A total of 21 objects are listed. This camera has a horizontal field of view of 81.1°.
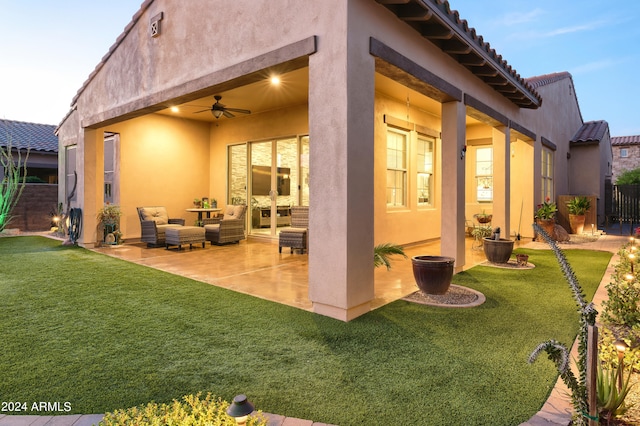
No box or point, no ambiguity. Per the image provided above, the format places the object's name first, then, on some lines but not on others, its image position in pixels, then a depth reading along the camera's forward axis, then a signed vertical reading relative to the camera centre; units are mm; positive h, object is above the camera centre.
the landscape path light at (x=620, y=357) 1943 -772
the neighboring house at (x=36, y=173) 12141 +1416
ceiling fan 8180 +2230
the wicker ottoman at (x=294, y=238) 7777 -589
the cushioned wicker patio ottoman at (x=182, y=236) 8156 -573
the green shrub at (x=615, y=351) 2205 -851
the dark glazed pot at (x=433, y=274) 4320 -743
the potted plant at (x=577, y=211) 11023 -4
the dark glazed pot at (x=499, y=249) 6332 -666
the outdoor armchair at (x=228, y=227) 8977 -414
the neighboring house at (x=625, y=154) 26703 +4310
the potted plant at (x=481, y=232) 8751 -510
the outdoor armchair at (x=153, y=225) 8594 -354
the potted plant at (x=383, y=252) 4615 -537
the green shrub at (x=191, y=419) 1458 -851
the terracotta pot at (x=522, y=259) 6348 -822
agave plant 1888 -947
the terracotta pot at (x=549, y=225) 9391 -358
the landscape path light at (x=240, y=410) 1433 -773
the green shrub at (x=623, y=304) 3170 -809
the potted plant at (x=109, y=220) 8672 -244
